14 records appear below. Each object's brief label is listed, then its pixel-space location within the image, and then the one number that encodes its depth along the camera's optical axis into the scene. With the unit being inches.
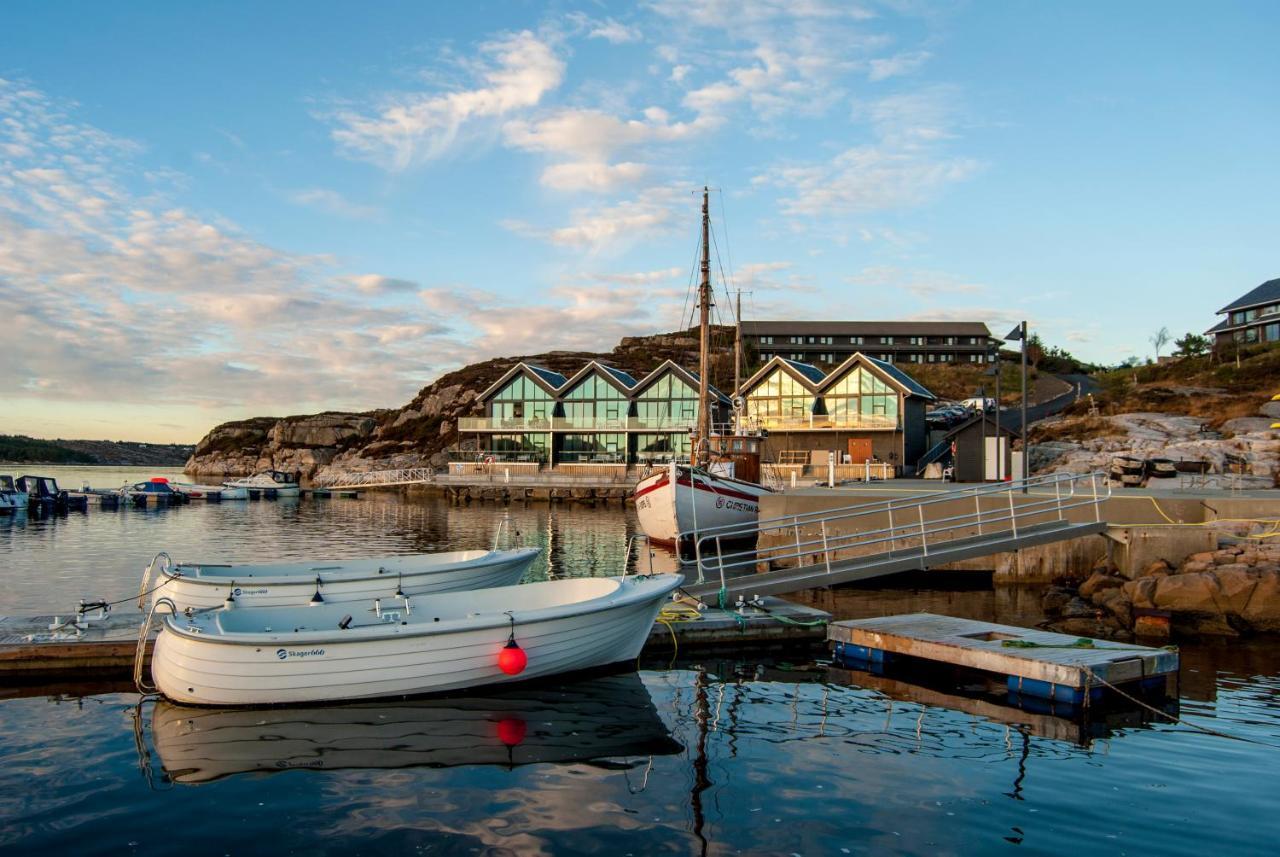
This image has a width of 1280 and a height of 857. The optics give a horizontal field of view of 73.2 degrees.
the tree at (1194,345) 3245.6
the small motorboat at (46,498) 1966.0
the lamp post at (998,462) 1288.1
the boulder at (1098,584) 735.1
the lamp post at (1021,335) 1060.9
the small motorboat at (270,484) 2610.7
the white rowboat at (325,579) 591.2
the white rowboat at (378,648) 438.3
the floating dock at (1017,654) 460.1
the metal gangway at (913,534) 672.4
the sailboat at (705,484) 1304.1
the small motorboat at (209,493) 2415.1
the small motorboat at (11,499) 1887.3
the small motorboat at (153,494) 2218.3
